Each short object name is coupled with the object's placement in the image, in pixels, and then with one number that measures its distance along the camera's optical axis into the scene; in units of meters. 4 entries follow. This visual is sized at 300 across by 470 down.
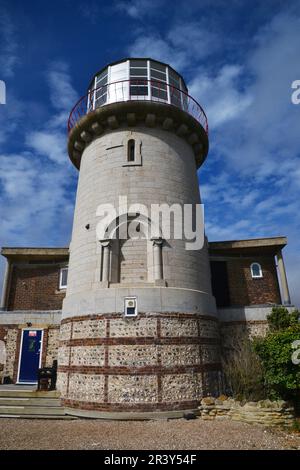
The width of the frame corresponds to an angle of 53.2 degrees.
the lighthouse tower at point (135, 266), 8.81
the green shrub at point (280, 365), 7.95
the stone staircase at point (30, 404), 9.02
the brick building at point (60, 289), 13.09
